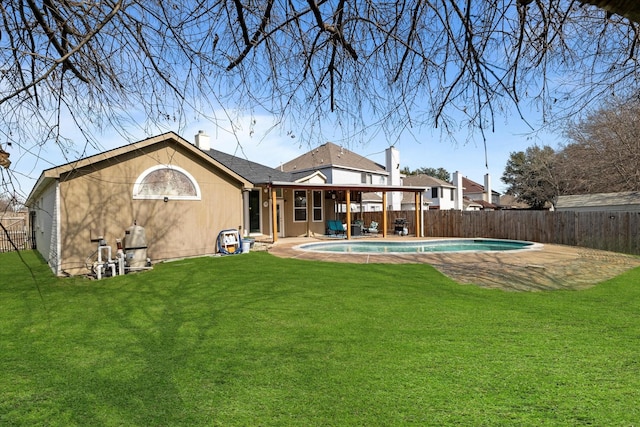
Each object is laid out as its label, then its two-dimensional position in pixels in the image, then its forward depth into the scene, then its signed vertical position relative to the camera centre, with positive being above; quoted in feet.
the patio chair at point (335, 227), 69.62 -0.49
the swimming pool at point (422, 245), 55.59 -3.69
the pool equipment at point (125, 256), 32.60 -2.56
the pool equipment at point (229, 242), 44.21 -1.94
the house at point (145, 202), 33.55 +2.90
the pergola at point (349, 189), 55.21 +6.12
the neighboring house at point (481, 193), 163.61 +14.25
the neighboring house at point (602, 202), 59.47 +3.12
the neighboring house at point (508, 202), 173.84 +9.92
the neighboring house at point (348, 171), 94.39 +15.29
